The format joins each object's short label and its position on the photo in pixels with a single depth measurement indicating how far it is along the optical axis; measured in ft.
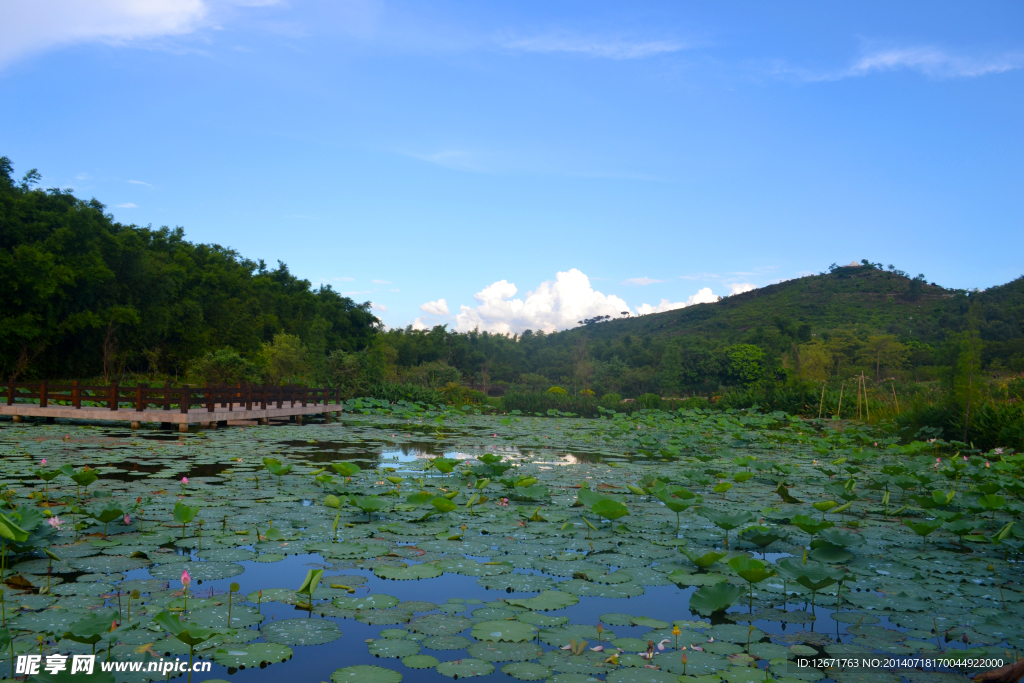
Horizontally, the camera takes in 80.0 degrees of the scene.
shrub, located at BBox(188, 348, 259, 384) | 64.69
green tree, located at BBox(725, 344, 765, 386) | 101.35
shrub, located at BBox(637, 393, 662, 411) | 74.42
